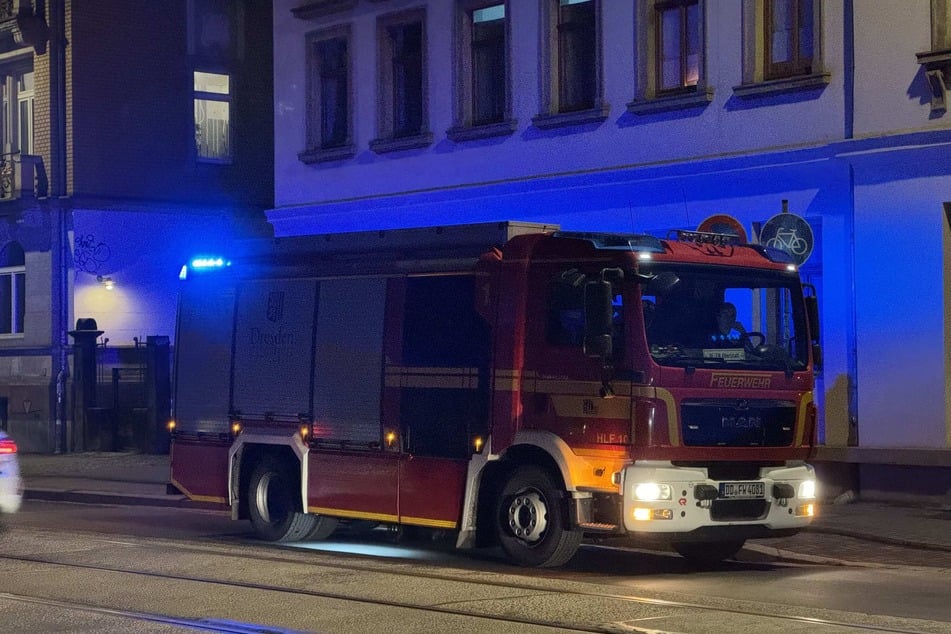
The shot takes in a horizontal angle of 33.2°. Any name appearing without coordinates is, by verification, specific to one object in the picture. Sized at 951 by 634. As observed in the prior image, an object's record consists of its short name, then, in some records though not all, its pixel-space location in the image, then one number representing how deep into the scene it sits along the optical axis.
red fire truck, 12.83
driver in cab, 13.15
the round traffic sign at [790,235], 16.25
